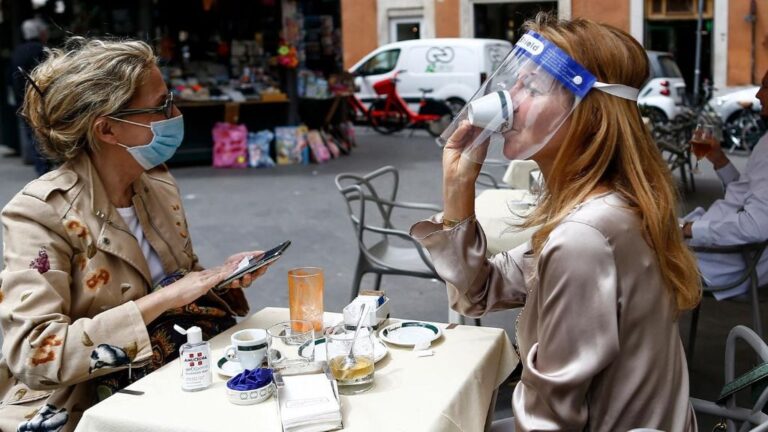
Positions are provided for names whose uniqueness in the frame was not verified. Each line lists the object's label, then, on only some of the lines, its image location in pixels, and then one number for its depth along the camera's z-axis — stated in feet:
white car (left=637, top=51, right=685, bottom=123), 41.78
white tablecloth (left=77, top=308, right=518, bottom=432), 5.62
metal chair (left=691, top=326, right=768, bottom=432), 6.07
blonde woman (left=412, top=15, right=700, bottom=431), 4.92
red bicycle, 49.01
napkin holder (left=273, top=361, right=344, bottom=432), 5.49
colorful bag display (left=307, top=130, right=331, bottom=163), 35.76
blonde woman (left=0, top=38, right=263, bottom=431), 6.53
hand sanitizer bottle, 6.20
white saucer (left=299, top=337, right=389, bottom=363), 6.70
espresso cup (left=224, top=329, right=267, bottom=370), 6.56
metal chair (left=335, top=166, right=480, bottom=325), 13.16
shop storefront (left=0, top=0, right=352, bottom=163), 34.17
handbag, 7.00
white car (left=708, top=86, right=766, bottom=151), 38.09
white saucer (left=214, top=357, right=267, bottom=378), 6.51
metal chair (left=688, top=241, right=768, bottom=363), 10.79
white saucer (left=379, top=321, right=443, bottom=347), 7.08
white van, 49.62
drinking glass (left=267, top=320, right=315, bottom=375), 6.35
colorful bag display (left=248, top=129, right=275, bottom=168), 34.27
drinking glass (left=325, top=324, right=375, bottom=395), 6.08
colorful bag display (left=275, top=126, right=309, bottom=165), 34.88
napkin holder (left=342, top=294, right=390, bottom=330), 7.28
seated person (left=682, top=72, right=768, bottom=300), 10.68
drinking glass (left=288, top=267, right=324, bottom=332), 7.59
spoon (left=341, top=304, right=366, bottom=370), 6.16
